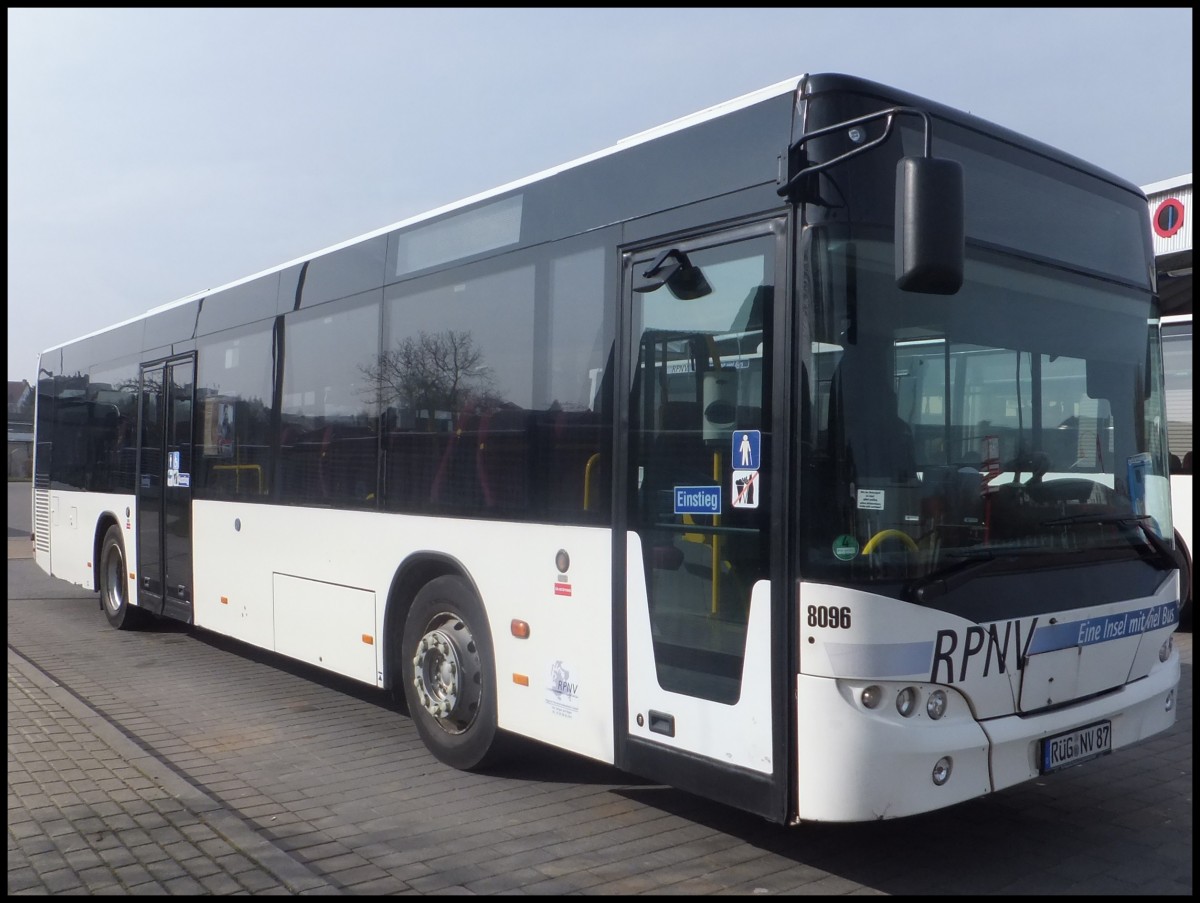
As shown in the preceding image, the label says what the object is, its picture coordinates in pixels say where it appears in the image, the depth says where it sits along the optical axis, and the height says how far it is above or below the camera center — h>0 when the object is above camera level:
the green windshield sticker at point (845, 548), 4.16 -0.31
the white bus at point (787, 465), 4.20 +0.00
